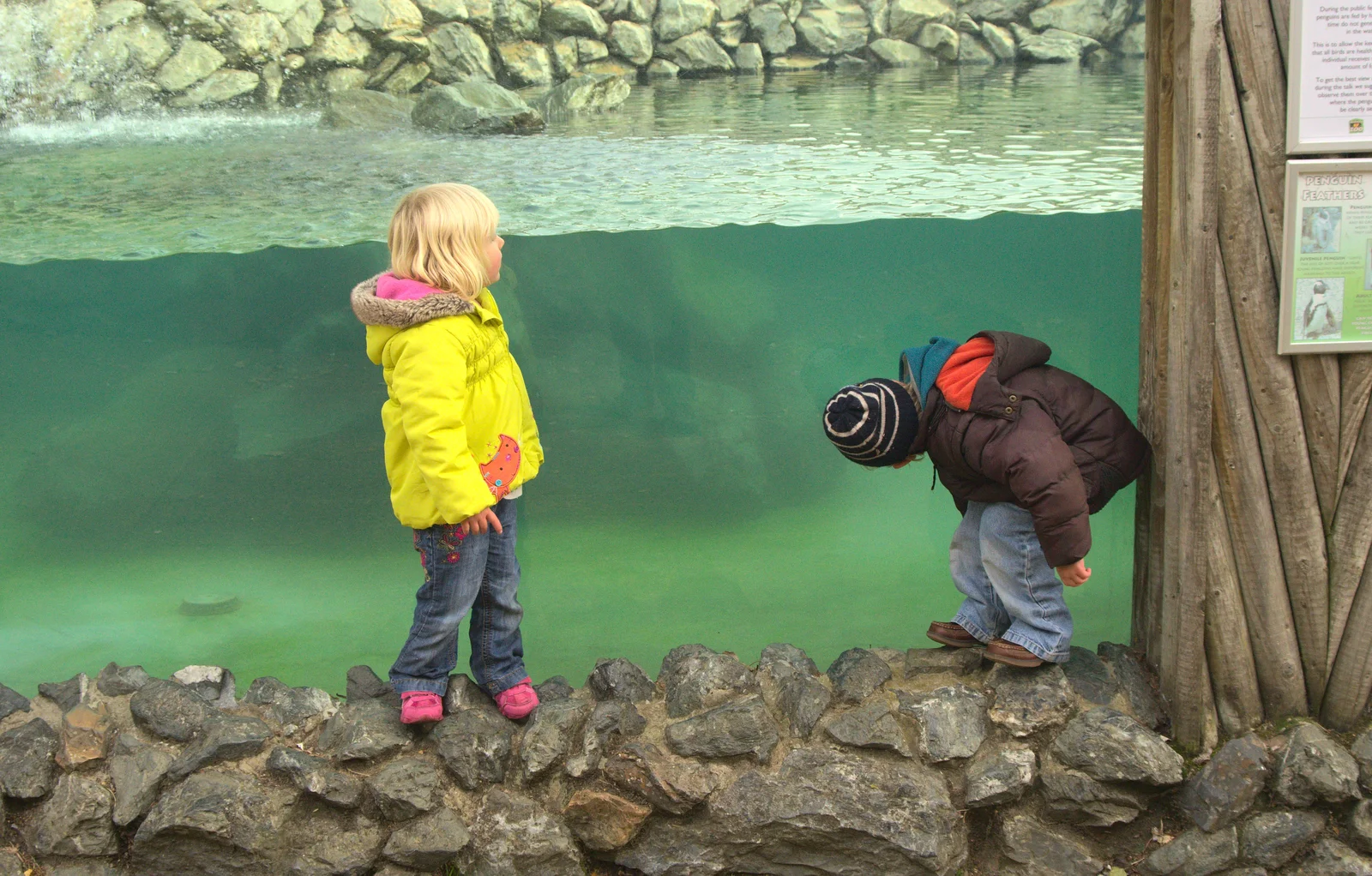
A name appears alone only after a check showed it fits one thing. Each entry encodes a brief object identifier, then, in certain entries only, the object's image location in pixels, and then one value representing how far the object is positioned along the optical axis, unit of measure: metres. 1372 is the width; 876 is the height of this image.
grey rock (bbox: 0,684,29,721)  2.95
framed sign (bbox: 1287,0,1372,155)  2.31
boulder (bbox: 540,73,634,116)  6.53
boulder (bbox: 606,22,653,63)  6.36
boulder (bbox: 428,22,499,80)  6.37
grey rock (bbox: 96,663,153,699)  3.05
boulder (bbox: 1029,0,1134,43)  6.79
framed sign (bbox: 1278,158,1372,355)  2.37
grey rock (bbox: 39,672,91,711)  3.06
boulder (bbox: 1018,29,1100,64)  6.90
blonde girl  2.45
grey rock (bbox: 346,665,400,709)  3.07
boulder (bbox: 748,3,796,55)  6.48
